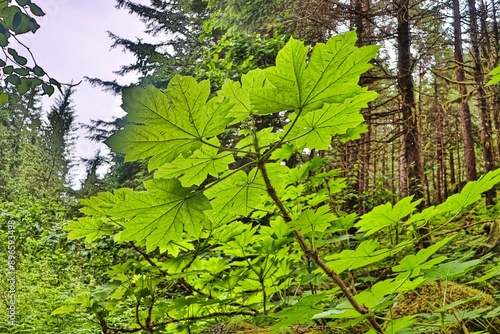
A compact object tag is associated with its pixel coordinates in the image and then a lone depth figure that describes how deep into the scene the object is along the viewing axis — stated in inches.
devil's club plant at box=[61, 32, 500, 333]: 20.0
